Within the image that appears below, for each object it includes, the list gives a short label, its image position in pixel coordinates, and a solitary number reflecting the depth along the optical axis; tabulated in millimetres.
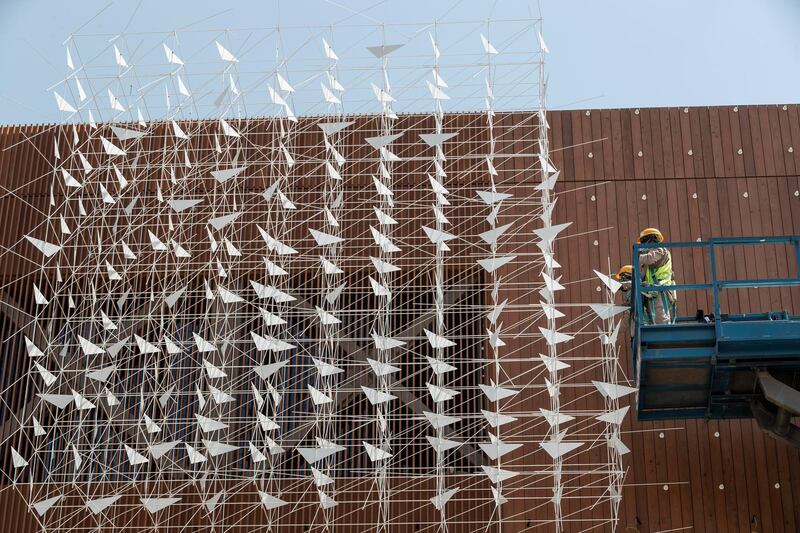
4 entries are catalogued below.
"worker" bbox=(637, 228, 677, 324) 15141
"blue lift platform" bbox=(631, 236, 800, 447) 14266
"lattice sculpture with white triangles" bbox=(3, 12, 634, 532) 16750
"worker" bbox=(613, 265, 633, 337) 16344
